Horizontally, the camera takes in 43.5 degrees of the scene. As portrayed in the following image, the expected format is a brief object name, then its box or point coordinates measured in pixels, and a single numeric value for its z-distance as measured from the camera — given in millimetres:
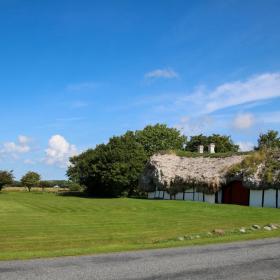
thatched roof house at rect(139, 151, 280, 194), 30534
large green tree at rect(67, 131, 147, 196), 45593
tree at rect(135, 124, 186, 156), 63766
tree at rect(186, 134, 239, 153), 68286
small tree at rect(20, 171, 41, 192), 66293
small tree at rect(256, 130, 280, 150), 63571
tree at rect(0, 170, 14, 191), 55552
